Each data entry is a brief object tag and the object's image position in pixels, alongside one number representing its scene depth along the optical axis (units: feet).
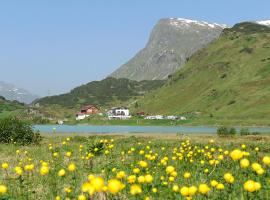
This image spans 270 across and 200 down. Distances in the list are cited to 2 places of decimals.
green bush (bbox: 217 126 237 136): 222.54
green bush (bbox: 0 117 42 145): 109.70
